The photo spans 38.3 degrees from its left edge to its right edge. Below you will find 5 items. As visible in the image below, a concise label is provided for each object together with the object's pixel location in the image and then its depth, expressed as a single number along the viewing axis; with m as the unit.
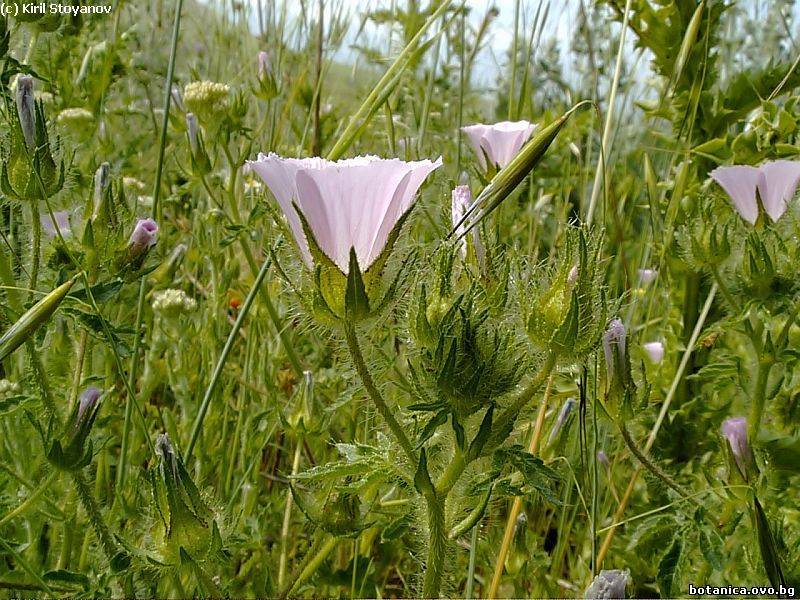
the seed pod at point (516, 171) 0.23
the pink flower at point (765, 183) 0.31
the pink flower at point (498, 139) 0.31
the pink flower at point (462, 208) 0.25
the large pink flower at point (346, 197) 0.22
